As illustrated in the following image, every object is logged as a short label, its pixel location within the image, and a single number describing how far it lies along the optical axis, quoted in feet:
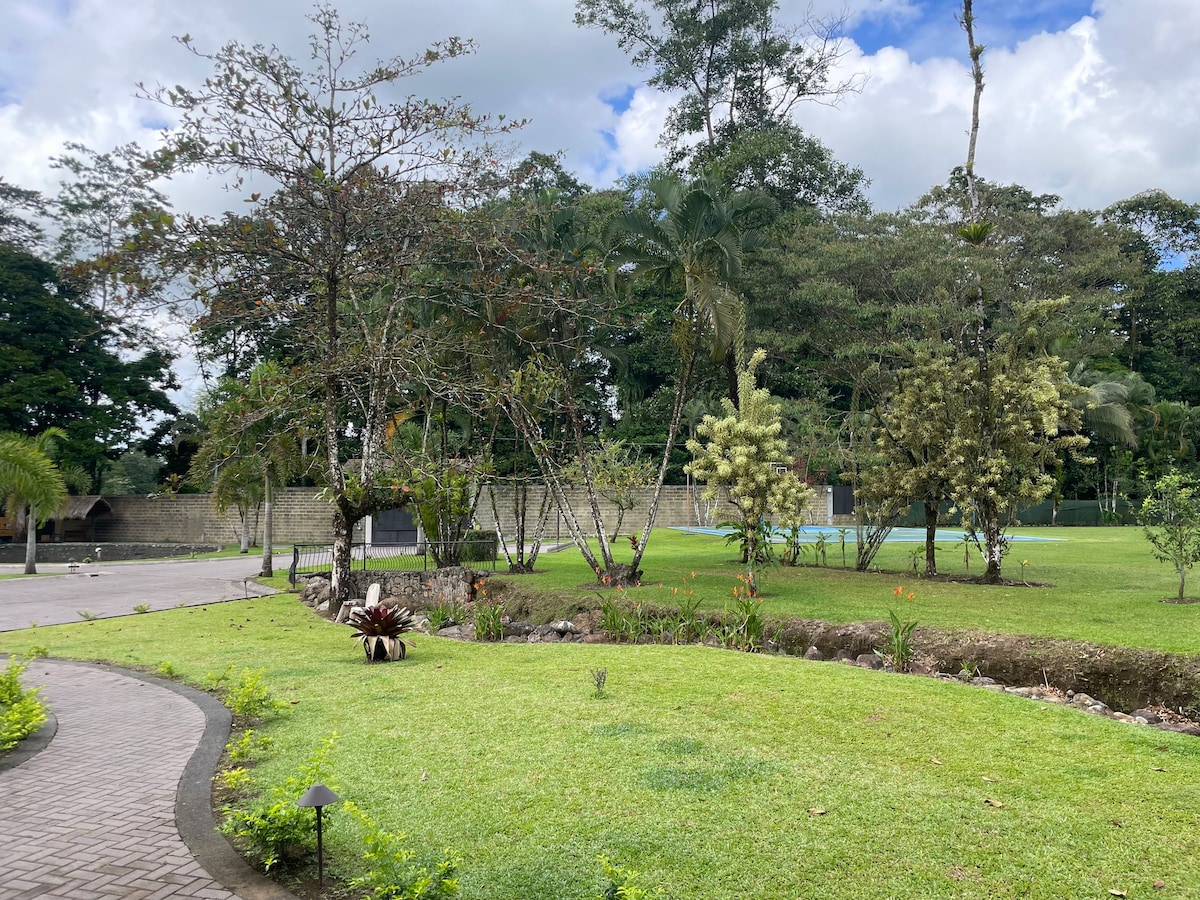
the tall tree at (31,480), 67.77
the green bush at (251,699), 20.11
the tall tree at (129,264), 33.14
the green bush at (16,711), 18.34
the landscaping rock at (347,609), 40.83
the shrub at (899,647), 27.96
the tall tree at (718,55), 92.94
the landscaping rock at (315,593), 48.49
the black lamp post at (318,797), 11.02
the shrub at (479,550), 59.00
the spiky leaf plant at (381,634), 28.96
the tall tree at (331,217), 36.45
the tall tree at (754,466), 42.39
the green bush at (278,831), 12.16
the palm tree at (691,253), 43.04
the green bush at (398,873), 10.61
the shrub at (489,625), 36.42
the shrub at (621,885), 10.04
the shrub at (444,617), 39.01
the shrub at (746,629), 31.63
